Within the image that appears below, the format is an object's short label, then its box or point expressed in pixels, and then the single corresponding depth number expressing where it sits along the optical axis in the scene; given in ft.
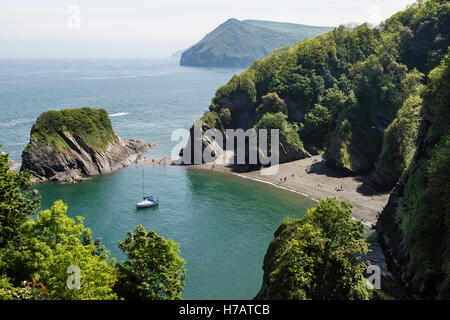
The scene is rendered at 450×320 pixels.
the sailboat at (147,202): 270.26
